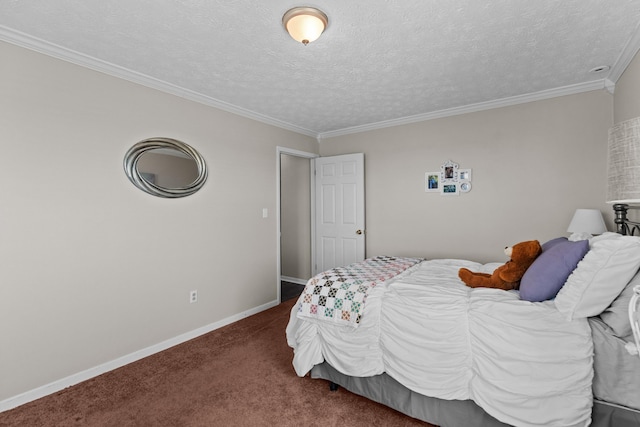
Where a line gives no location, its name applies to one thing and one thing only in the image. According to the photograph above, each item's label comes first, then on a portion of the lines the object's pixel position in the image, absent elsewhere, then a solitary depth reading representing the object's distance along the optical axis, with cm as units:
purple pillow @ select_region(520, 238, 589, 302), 160
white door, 429
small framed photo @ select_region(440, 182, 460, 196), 362
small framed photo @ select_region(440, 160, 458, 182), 362
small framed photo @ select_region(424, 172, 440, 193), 375
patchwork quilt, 202
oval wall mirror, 264
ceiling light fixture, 175
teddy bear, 191
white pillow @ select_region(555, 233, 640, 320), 140
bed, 142
